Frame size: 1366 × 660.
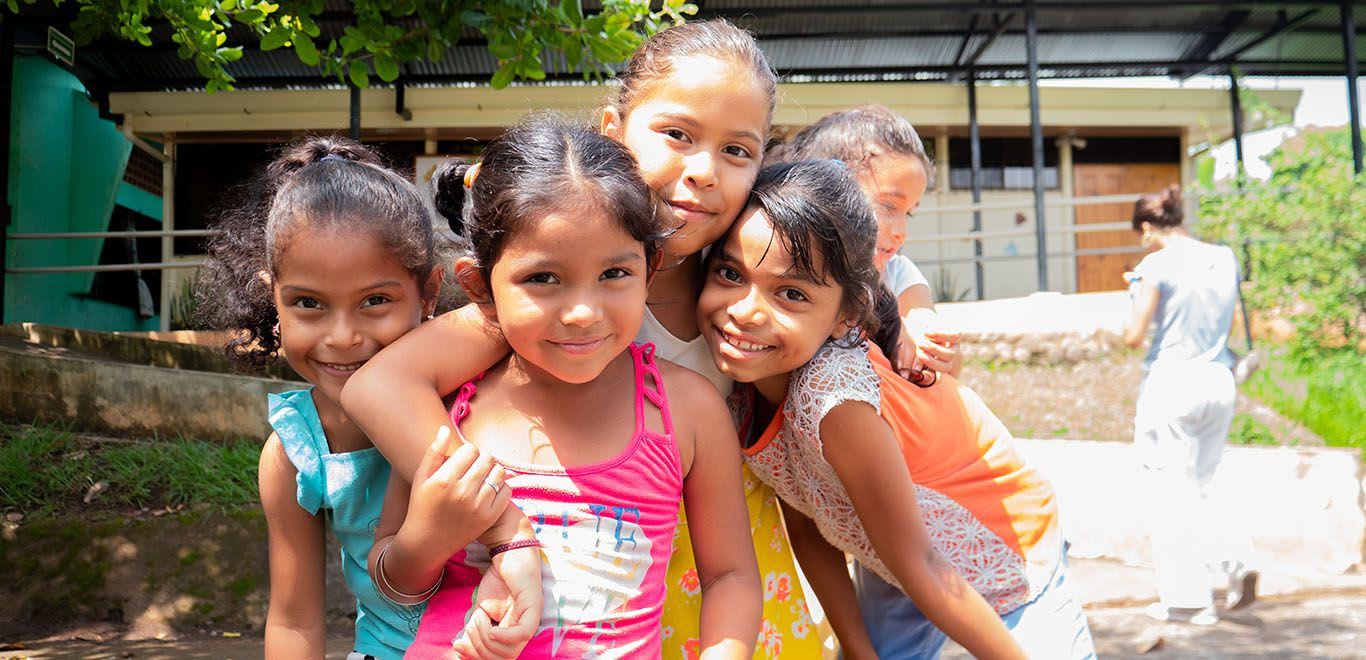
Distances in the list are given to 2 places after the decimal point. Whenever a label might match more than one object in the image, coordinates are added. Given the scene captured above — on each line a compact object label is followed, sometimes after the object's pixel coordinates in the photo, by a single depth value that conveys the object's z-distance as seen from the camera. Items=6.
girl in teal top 1.54
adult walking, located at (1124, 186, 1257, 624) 4.39
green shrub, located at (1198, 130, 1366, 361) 6.95
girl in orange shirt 1.61
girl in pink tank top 1.36
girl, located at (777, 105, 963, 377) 2.22
